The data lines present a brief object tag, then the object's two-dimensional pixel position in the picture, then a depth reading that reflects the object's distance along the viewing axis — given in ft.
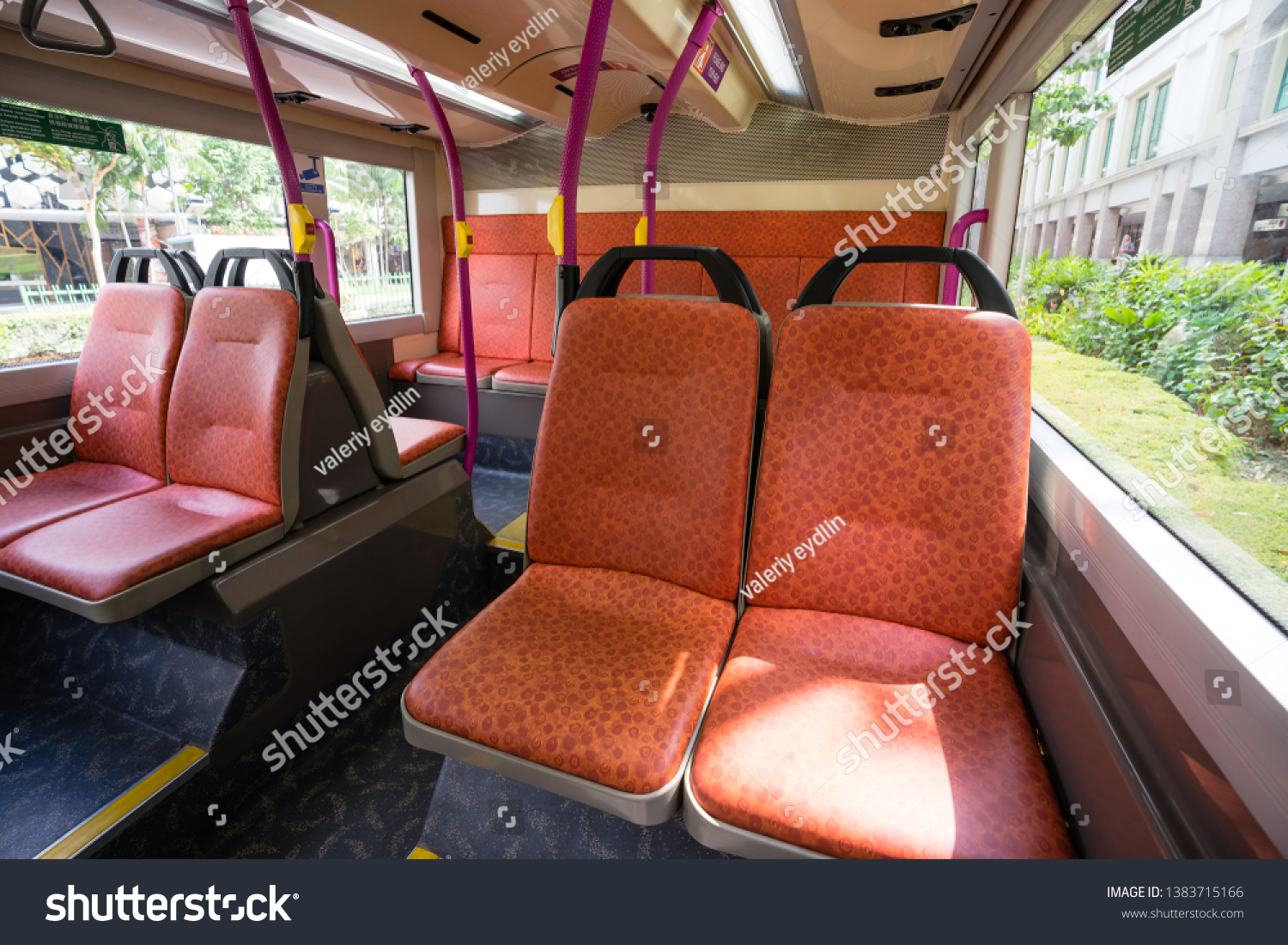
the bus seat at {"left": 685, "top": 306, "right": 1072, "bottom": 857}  3.04
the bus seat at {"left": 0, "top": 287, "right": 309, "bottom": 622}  5.38
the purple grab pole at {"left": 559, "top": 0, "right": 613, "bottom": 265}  5.86
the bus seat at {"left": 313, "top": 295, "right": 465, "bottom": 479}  7.10
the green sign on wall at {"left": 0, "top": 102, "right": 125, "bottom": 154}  8.45
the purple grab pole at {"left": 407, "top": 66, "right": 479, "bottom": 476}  9.21
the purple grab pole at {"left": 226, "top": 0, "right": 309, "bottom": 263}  6.00
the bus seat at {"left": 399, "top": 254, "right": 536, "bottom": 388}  15.99
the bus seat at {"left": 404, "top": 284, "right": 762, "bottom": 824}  3.54
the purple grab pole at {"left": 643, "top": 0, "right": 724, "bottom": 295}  8.27
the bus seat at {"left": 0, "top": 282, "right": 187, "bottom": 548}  7.45
